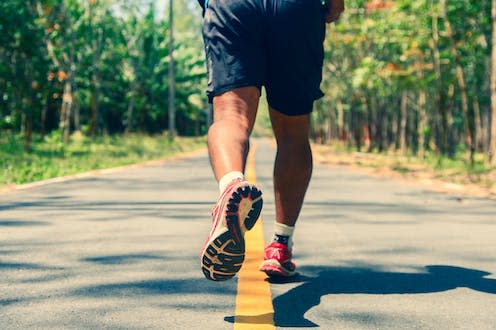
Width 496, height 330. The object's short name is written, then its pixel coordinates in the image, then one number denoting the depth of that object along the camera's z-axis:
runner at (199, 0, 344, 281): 2.92
